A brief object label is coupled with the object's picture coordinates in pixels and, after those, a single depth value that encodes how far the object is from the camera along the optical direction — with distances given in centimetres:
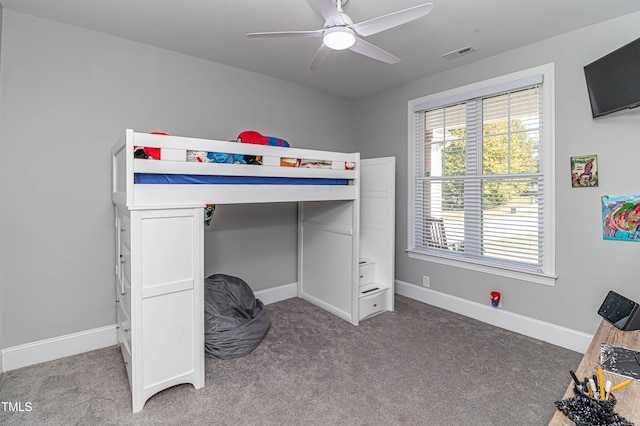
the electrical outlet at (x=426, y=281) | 363
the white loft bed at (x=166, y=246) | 189
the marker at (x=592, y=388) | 114
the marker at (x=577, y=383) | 116
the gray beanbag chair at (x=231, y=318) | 250
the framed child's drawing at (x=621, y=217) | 231
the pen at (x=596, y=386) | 112
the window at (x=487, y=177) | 277
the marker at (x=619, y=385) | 120
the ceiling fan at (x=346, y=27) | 163
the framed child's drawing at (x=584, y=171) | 247
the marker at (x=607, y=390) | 110
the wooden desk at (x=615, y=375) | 107
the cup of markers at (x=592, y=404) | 99
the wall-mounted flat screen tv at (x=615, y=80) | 203
